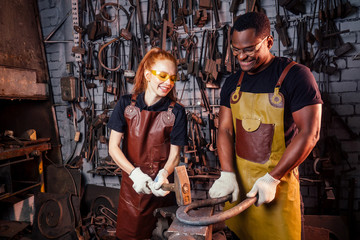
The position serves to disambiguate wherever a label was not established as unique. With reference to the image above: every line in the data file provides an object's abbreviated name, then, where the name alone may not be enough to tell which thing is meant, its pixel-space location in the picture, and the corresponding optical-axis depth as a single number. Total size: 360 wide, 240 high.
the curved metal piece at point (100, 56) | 3.53
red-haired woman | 2.06
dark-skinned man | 1.45
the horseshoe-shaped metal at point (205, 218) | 1.05
